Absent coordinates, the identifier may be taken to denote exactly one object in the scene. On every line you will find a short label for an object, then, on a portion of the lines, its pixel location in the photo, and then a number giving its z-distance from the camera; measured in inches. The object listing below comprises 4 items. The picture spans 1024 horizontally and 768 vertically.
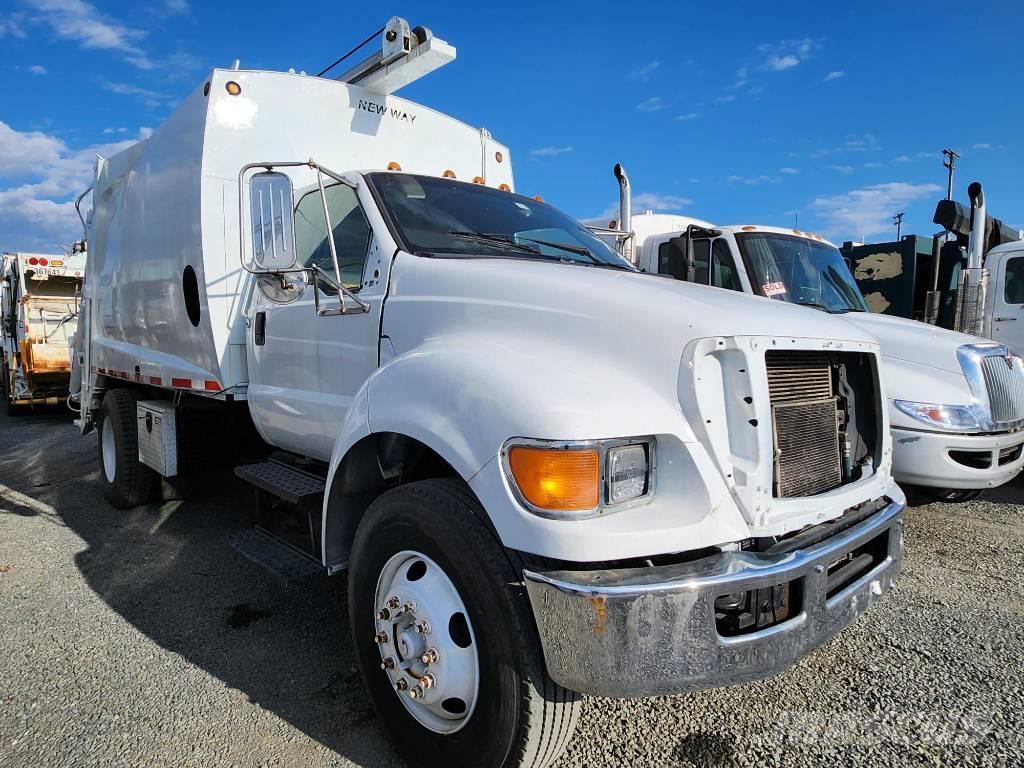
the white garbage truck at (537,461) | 72.2
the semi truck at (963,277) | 280.1
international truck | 178.5
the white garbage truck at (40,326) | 491.5
